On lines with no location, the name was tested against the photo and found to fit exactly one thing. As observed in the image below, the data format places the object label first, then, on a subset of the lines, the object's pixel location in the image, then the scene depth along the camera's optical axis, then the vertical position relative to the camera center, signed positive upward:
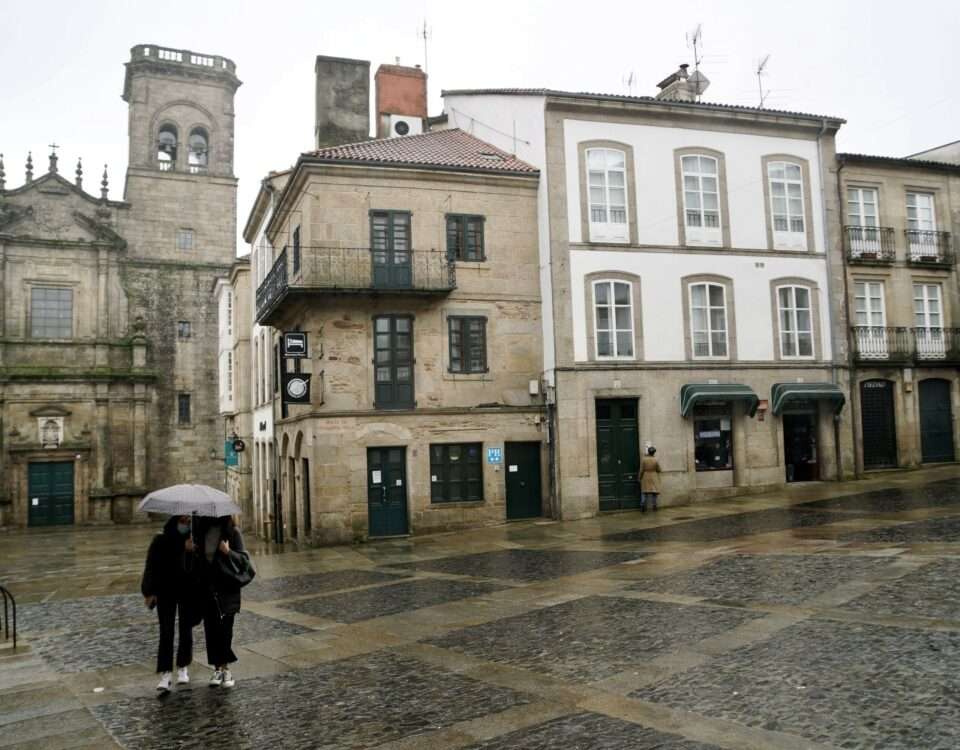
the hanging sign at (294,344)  20.80 +2.53
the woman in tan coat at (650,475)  21.78 -1.12
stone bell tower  44.59 +12.09
